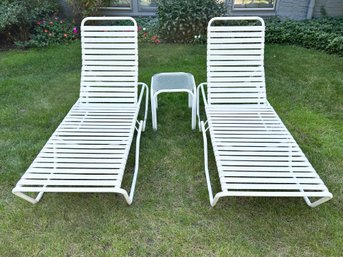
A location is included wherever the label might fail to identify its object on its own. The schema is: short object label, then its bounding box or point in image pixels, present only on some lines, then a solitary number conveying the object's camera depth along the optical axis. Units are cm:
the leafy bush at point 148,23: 643
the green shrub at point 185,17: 600
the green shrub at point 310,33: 559
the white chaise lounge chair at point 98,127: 235
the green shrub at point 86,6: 618
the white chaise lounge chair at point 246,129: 229
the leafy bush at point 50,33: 602
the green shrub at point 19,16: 566
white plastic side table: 338
